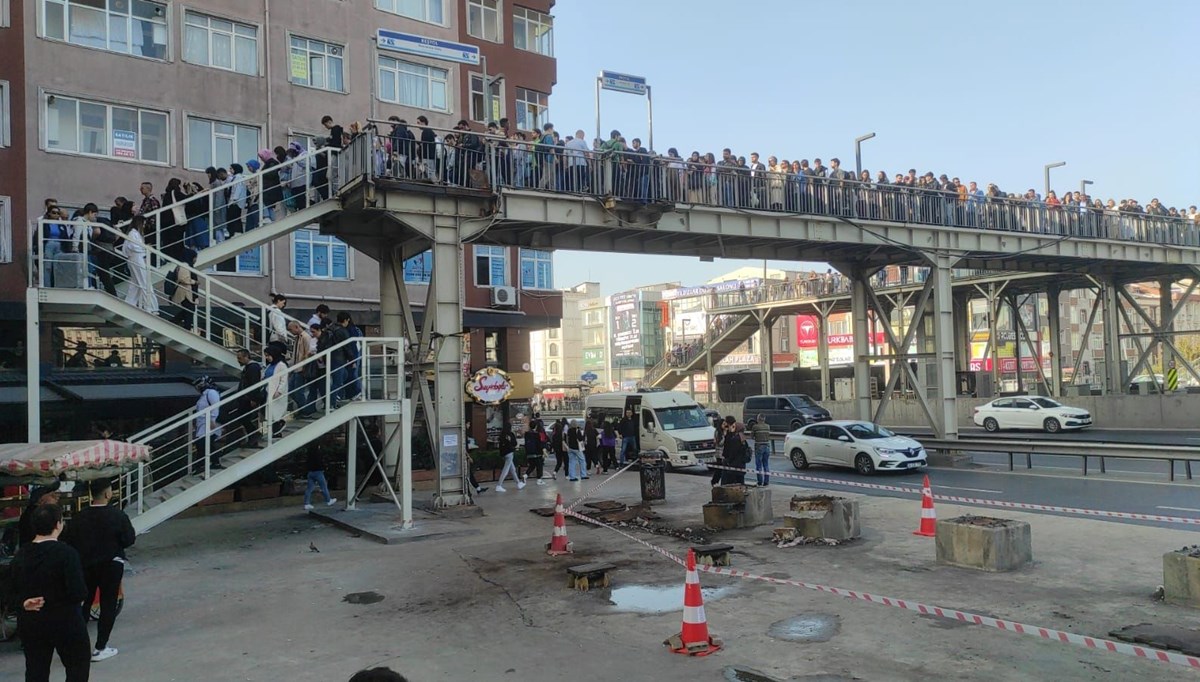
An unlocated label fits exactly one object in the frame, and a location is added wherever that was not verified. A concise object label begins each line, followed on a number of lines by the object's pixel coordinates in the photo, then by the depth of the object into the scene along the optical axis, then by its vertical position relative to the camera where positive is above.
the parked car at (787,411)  35.24 -2.44
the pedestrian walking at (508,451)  21.11 -2.29
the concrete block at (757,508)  14.80 -2.77
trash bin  18.11 -2.70
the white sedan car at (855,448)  22.05 -2.63
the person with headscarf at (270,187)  16.86 +3.76
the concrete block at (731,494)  15.04 -2.55
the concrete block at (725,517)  14.66 -2.85
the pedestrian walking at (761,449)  18.97 -2.16
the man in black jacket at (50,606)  5.99 -1.71
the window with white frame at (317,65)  26.72 +9.96
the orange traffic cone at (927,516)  13.39 -2.70
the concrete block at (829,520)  13.05 -2.64
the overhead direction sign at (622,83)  19.25 +6.54
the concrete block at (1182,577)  8.73 -2.50
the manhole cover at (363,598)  10.17 -2.90
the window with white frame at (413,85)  28.70 +9.95
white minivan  25.12 -2.18
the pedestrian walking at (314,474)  17.83 -2.31
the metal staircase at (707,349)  52.12 +0.53
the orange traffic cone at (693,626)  7.71 -2.53
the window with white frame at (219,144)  24.42 +6.86
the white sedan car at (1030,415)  32.47 -2.71
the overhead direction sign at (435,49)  17.06 +6.64
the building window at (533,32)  32.78 +13.30
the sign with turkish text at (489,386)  17.38 -0.50
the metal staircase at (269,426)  12.61 -0.99
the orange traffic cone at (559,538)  12.77 -2.75
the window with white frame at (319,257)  26.27 +3.58
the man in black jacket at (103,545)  7.78 -1.65
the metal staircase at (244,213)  15.22 +3.09
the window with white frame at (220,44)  24.69 +9.98
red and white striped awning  9.37 -0.98
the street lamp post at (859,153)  23.84 +5.99
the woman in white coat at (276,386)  13.70 -0.30
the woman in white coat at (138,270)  13.63 +1.70
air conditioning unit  30.33 +2.46
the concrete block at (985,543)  10.70 -2.56
